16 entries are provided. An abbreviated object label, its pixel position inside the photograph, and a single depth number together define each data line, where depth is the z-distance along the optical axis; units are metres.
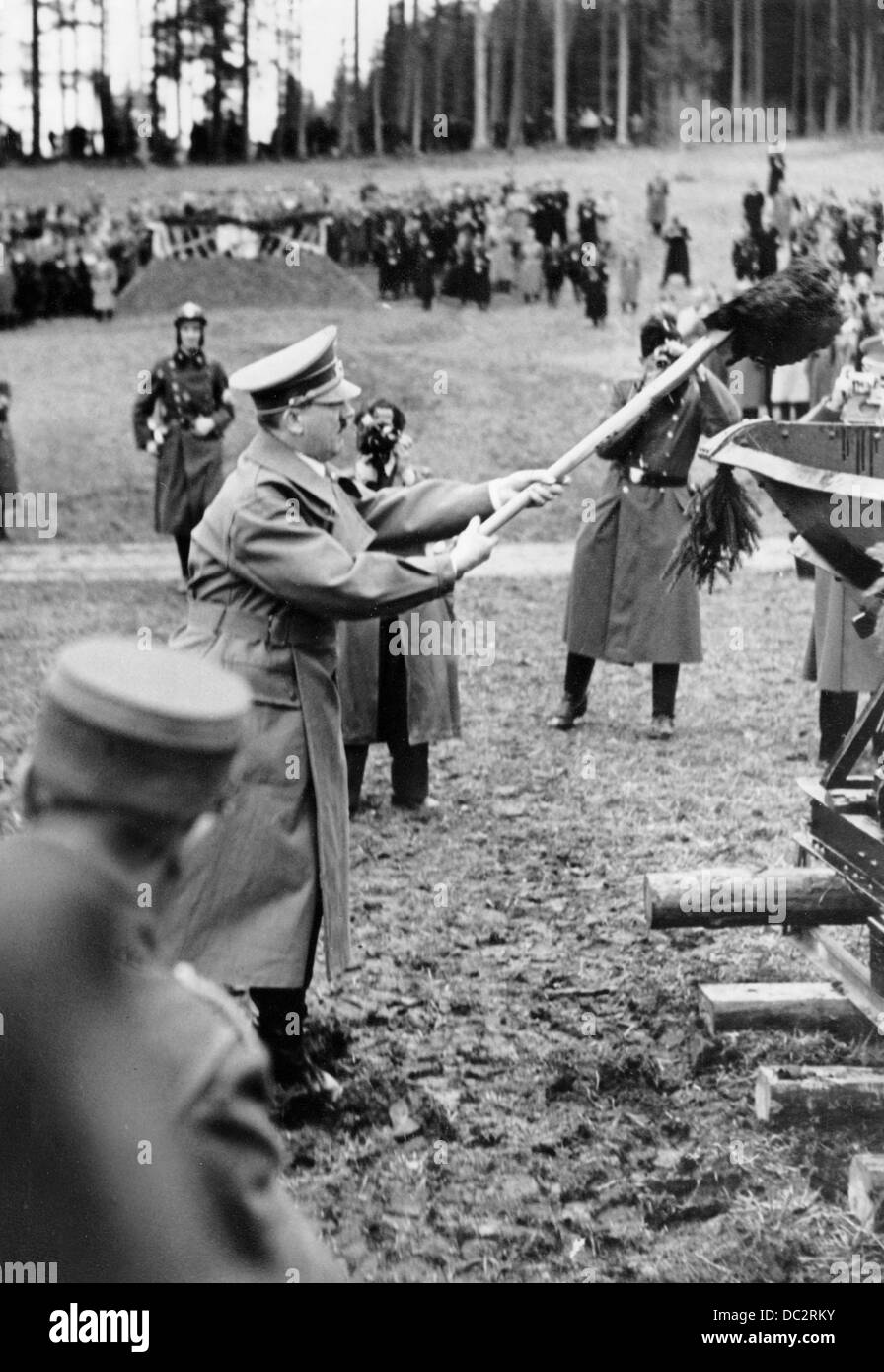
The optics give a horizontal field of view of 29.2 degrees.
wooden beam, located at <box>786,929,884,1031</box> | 4.23
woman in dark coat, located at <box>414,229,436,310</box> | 19.64
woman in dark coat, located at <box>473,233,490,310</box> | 19.75
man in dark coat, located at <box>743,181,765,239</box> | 16.73
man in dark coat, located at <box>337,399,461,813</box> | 6.80
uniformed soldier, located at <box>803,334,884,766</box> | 7.06
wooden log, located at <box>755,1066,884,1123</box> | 3.92
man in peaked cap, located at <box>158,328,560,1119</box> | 3.96
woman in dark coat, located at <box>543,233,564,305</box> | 19.39
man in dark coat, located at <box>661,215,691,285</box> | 17.84
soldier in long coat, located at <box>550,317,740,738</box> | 8.04
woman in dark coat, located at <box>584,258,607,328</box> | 19.12
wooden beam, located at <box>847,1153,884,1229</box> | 3.49
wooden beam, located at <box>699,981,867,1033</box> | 4.47
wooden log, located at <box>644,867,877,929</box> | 4.68
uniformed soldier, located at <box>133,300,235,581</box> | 11.71
